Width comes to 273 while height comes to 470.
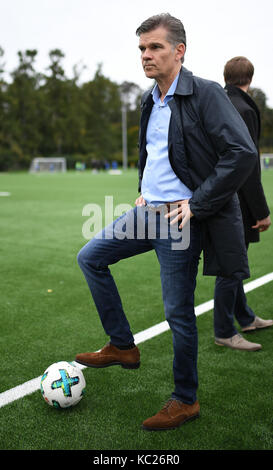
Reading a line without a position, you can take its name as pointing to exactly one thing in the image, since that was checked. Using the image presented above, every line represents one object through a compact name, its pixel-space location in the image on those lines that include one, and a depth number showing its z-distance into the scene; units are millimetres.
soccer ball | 3111
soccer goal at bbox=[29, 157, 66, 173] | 59094
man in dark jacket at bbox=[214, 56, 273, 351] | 3885
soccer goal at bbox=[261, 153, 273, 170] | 52059
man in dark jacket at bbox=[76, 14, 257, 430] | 2621
